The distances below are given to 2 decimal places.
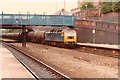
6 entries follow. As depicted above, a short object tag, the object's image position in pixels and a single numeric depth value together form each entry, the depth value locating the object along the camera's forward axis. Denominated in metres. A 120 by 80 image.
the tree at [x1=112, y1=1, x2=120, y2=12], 65.81
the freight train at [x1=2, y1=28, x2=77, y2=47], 53.16
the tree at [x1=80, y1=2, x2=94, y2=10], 104.59
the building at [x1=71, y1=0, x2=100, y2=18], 83.28
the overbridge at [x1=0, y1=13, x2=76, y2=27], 63.84
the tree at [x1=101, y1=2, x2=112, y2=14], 72.06
